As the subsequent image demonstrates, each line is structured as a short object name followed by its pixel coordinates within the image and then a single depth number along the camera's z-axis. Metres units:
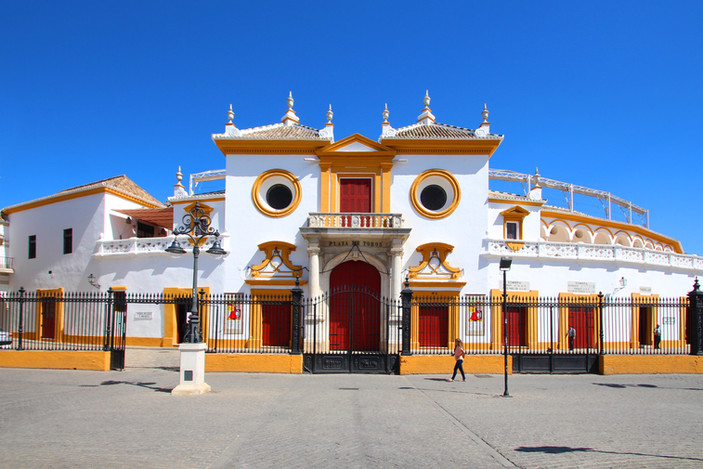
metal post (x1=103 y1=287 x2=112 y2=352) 15.15
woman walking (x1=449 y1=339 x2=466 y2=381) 13.86
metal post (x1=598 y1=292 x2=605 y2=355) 15.20
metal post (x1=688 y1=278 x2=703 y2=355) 15.38
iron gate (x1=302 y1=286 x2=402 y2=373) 19.69
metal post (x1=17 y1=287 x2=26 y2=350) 14.84
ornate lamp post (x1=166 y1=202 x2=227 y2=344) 11.88
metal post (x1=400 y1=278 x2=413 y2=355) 15.05
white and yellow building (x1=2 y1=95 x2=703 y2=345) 20.91
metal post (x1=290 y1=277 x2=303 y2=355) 14.95
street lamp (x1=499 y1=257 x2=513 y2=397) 11.91
